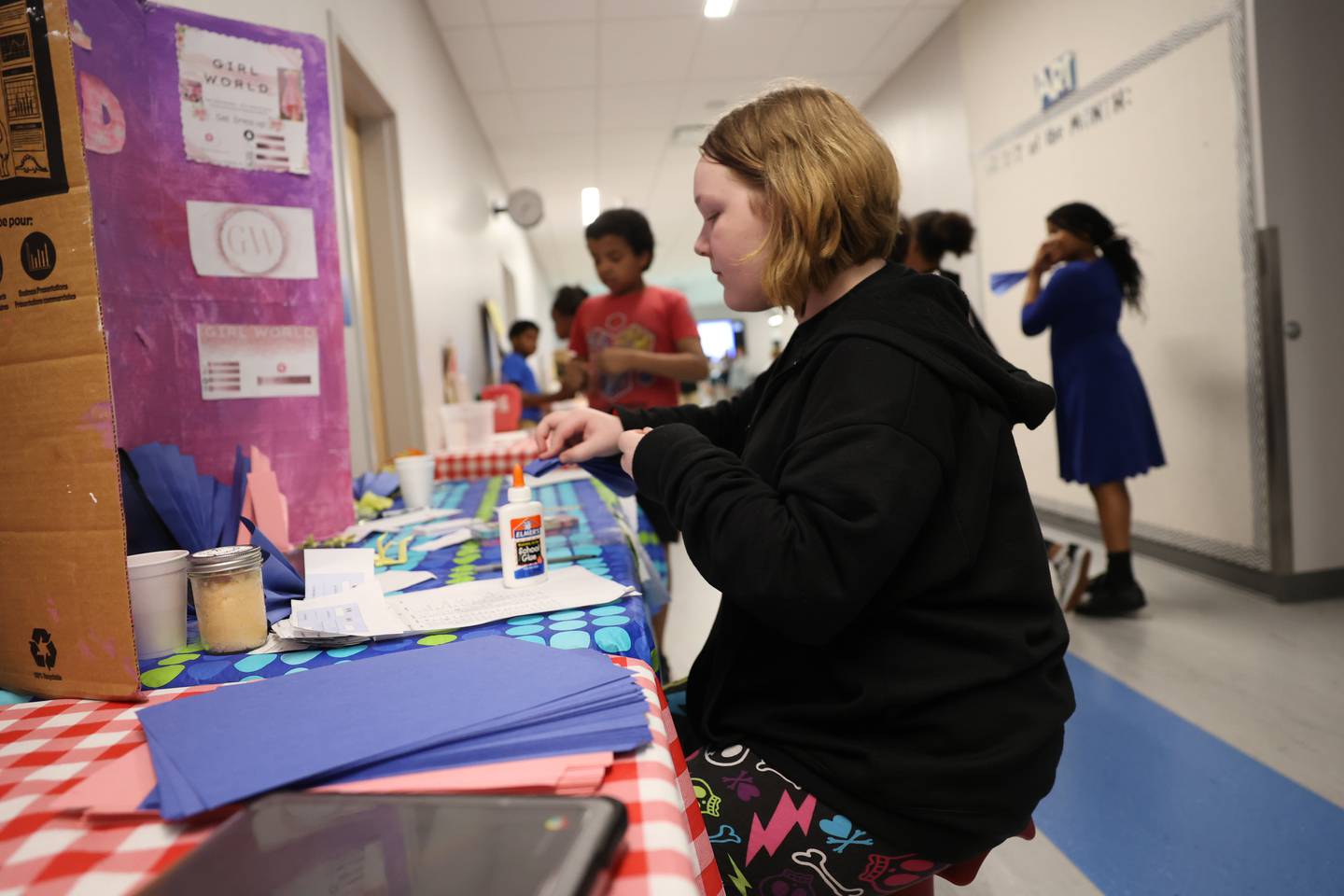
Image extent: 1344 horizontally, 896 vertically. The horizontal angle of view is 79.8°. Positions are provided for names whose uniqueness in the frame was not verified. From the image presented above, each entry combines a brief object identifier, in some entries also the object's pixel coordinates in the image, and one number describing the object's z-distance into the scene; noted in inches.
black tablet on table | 15.7
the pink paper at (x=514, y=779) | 19.8
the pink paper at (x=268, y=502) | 50.0
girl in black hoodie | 27.3
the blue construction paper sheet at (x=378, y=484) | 73.9
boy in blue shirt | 184.1
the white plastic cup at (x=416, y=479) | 67.2
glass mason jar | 32.6
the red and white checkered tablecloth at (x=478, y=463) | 93.3
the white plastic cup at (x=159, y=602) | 32.6
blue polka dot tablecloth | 31.0
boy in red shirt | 100.3
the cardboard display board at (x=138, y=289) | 28.3
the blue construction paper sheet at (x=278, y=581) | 38.1
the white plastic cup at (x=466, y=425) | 108.1
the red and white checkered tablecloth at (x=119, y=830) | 17.4
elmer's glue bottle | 39.1
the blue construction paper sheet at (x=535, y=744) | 21.0
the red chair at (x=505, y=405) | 142.1
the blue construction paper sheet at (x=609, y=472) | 45.0
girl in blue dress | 113.3
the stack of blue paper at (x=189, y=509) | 39.4
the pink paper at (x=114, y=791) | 19.7
